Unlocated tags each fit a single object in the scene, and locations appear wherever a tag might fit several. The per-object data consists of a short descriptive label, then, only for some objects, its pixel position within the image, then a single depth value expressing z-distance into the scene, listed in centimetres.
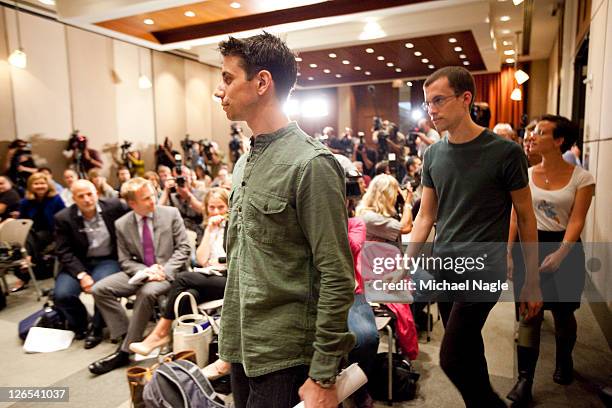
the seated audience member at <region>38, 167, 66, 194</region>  581
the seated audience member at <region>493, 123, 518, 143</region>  326
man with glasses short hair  150
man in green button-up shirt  92
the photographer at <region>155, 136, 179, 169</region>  900
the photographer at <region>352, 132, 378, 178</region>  689
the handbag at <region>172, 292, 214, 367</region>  248
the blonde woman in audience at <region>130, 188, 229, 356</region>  272
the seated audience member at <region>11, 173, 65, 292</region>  462
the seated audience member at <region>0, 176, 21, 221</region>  470
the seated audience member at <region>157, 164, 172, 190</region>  708
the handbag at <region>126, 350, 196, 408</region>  212
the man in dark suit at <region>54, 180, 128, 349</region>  316
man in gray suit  289
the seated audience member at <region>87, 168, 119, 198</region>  620
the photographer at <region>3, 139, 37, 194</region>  615
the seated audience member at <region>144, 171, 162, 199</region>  676
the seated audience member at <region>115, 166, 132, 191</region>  727
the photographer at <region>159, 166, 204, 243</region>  420
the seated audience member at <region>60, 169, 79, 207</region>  564
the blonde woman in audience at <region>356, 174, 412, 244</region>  274
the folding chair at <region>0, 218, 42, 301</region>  407
